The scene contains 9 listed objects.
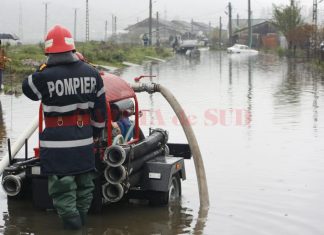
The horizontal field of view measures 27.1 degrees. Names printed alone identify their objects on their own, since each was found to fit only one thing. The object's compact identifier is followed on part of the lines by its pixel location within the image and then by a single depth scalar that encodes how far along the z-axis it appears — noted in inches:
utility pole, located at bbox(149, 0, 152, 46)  3122.3
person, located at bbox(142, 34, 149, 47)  3164.9
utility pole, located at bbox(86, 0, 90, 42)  2552.4
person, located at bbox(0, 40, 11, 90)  710.0
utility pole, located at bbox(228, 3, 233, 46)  3768.7
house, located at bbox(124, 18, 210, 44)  4746.6
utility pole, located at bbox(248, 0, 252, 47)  3326.3
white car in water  2827.3
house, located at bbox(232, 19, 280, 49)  3465.8
